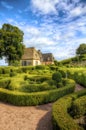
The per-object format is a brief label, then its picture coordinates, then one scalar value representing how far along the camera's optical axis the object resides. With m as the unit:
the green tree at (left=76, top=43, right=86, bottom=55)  32.90
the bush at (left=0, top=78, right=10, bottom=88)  8.14
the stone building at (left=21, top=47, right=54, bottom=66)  25.43
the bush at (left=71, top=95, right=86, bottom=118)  4.39
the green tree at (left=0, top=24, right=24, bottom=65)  20.09
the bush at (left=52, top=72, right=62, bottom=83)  8.04
